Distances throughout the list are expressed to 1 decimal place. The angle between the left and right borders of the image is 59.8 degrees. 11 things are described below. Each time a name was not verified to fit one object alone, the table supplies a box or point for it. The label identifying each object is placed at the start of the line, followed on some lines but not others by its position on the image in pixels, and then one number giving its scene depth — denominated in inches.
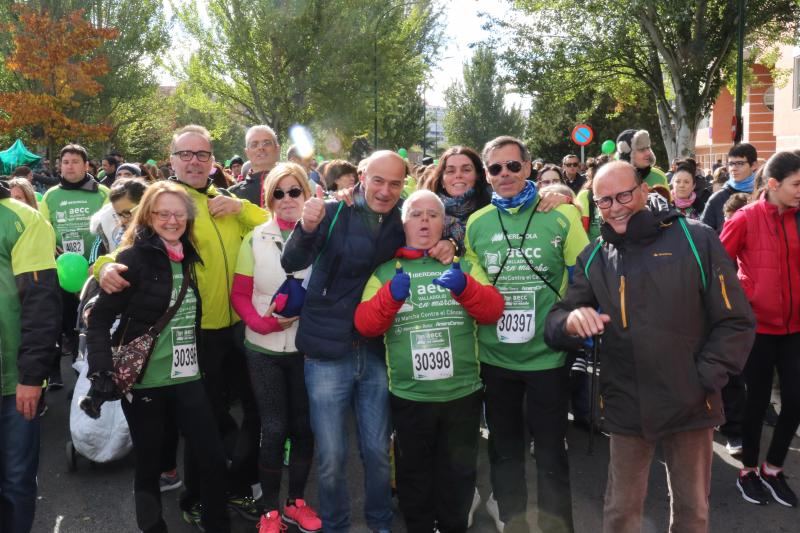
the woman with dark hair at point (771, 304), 165.0
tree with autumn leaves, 895.1
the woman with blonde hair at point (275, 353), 152.3
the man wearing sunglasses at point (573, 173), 435.3
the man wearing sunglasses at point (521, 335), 142.0
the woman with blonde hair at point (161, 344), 134.0
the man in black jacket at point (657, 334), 116.0
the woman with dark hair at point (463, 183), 166.9
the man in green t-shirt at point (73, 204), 261.4
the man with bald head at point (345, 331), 140.8
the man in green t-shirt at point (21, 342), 127.0
